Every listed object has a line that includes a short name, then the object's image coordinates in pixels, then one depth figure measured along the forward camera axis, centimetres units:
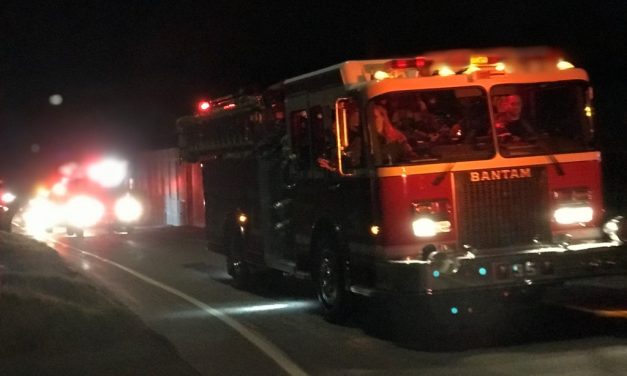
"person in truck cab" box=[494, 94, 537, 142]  1012
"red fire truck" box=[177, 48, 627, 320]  948
